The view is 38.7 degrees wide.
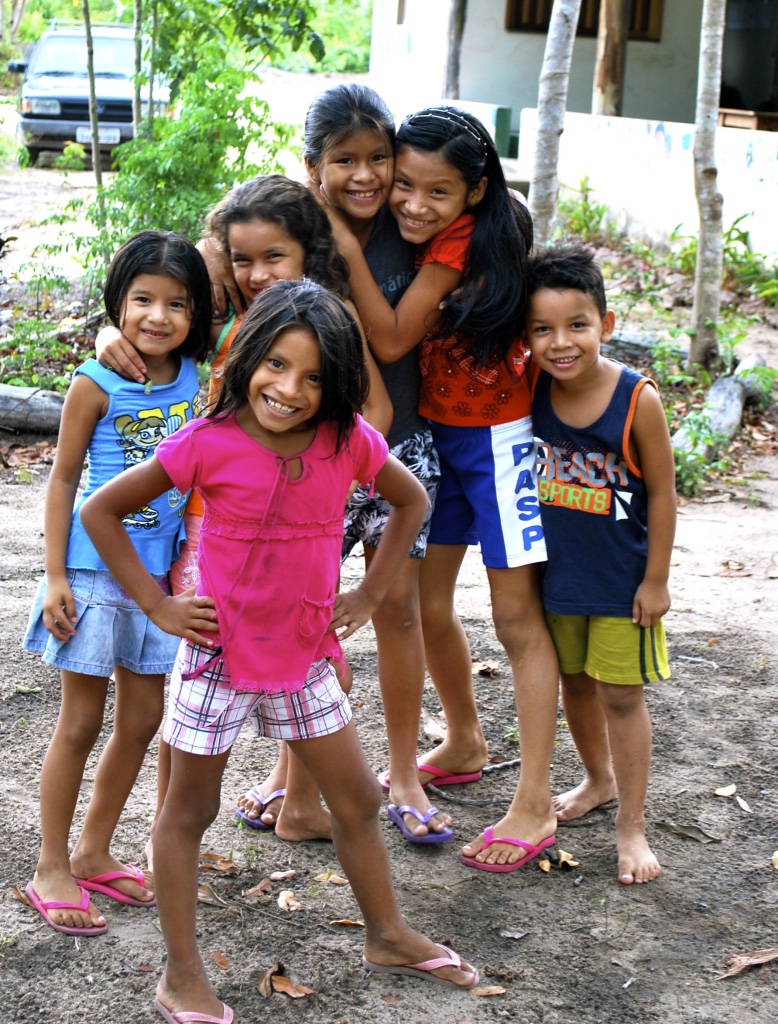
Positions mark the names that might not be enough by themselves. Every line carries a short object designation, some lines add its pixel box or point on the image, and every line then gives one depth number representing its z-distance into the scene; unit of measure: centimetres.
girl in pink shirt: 222
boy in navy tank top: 283
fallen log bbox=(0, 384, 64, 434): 668
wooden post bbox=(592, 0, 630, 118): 1347
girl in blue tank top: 258
